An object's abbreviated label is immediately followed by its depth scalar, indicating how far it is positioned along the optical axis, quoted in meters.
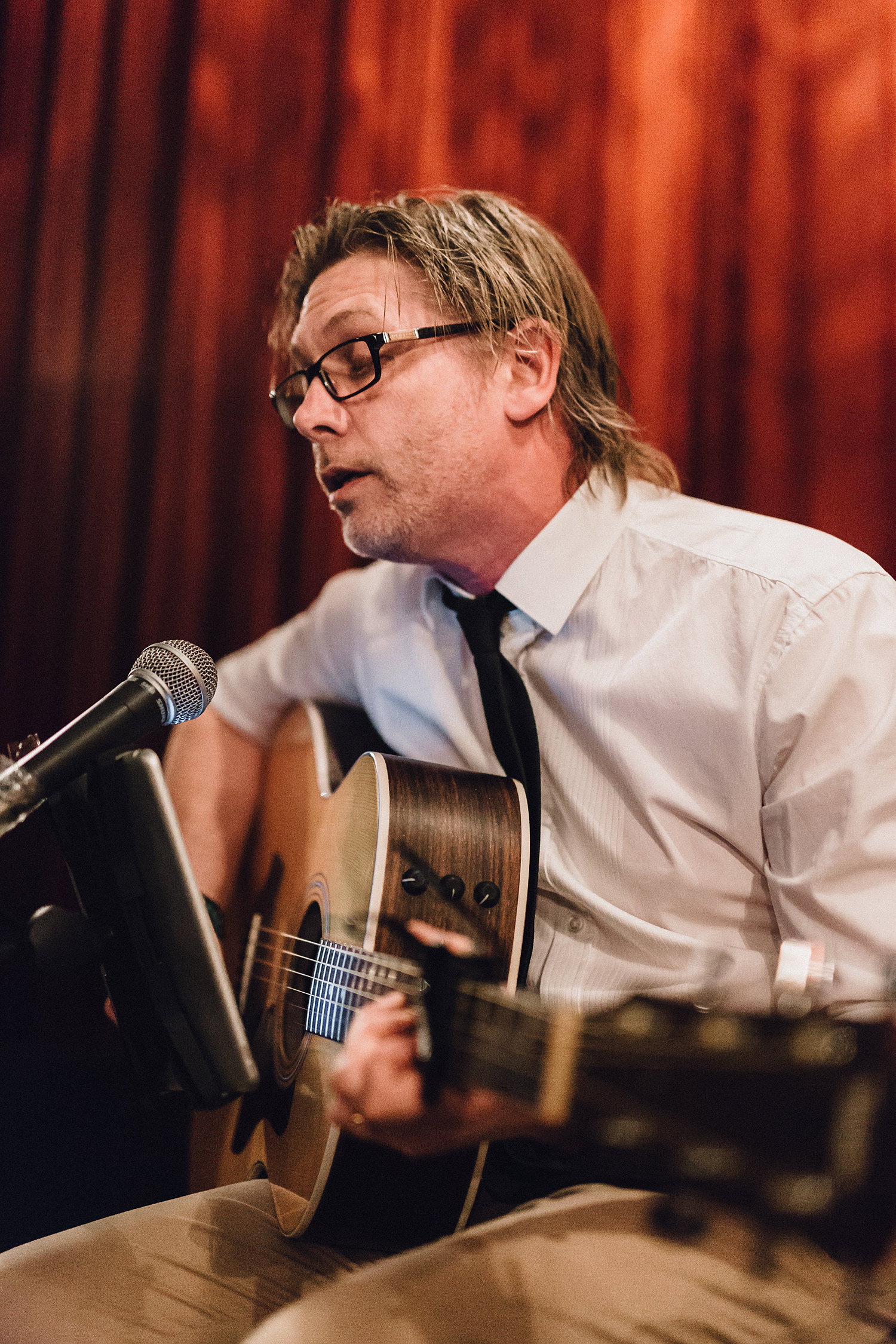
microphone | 0.85
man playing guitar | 0.88
